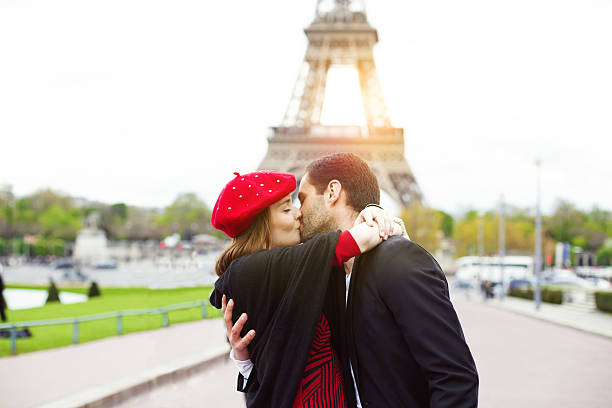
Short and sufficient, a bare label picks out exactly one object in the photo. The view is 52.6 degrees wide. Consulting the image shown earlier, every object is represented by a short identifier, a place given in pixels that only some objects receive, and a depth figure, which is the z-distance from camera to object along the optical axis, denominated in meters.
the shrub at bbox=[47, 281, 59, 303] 21.28
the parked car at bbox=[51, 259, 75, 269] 50.04
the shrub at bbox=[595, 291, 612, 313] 23.70
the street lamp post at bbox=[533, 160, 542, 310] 26.08
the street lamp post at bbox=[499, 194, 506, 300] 37.26
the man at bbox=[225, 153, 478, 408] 1.98
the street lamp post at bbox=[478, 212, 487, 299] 42.20
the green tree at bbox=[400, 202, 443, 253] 48.41
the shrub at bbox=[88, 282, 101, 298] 24.59
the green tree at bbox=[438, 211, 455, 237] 95.12
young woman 2.18
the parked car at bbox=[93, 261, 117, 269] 51.52
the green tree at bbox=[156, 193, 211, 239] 86.12
